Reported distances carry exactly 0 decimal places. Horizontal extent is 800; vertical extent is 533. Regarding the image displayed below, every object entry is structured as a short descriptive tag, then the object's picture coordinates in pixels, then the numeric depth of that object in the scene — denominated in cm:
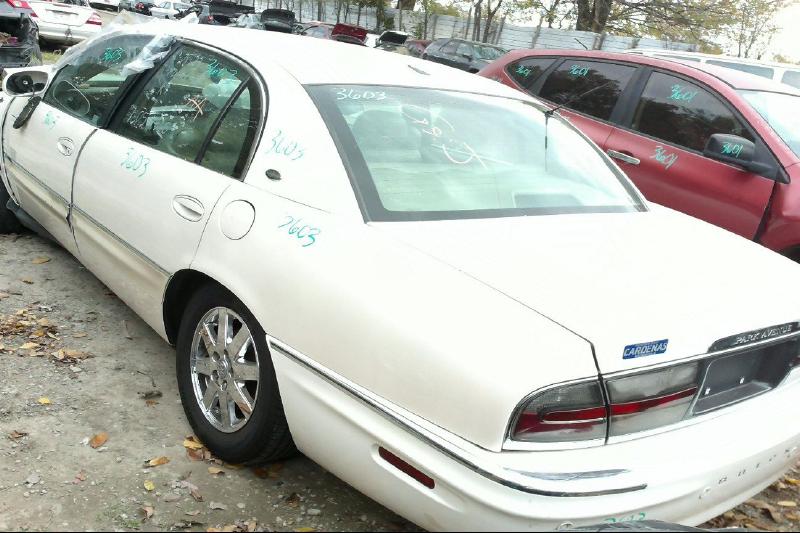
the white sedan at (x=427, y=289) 198
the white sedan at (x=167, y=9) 3177
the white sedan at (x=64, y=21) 1480
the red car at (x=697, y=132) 457
